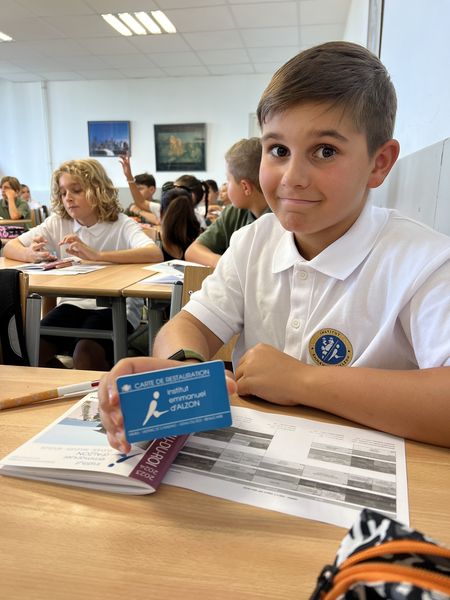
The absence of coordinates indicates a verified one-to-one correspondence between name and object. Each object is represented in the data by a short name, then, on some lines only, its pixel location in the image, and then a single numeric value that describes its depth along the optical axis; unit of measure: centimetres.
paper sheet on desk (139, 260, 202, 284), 191
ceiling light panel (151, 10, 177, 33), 471
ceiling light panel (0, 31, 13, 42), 544
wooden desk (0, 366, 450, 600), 36
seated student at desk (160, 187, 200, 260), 256
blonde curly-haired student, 201
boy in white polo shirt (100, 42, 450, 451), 63
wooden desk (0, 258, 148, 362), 173
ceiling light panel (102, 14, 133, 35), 485
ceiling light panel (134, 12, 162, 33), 477
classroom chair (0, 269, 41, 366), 128
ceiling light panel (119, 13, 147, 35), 482
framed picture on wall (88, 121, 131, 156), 761
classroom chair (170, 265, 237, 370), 148
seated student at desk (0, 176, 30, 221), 642
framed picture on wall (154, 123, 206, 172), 738
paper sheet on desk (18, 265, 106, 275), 203
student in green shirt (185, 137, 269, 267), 199
